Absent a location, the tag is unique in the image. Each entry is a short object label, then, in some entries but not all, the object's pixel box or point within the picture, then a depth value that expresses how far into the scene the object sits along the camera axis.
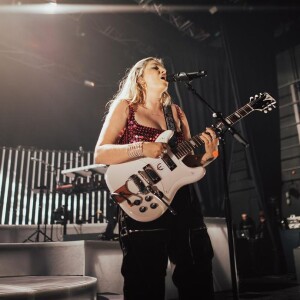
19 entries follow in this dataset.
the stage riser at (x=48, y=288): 1.73
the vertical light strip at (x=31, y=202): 11.53
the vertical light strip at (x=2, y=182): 11.10
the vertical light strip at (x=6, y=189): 11.19
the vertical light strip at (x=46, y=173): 12.25
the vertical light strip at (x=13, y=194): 11.21
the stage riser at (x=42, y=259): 3.03
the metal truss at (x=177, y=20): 8.12
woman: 1.48
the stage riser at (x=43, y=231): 5.06
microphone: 2.51
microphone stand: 2.63
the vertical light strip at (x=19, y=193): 11.30
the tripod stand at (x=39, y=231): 5.40
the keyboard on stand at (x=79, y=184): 6.04
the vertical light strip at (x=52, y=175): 12.36
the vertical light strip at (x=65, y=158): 12.31
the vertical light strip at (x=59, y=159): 12.32
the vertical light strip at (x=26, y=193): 11.37
